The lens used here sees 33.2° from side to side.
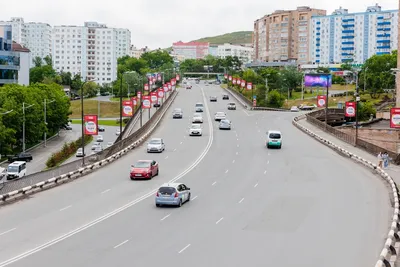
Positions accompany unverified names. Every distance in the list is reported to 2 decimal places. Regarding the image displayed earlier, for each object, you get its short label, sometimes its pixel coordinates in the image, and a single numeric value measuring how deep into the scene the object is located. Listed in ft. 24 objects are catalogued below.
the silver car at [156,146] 186.60
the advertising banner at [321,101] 273.54
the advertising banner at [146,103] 247.29
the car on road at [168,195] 105.91
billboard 390.62
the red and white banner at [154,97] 291.58
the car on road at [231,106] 356.79
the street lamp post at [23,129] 267.53
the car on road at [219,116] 287.93
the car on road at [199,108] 331.24
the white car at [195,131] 230.89
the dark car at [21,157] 245.16
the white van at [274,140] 196.54
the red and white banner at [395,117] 157.12
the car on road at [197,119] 274.77
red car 136.67
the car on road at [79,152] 248.52
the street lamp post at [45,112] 308.42
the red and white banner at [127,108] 209.95
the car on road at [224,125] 253.03
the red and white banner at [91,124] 160.04
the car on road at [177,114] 301.84
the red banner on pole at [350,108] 202.90
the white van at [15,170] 186.29
